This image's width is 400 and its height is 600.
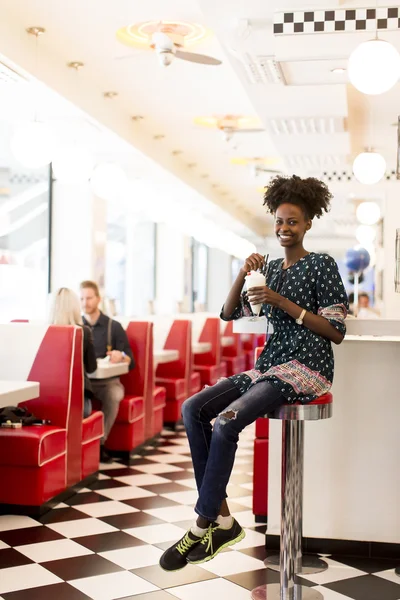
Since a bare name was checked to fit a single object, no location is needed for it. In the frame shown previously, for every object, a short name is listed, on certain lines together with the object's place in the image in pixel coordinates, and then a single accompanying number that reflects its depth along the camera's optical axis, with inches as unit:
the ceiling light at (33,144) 204.1
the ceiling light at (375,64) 131.3
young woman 109.5
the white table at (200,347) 350.9
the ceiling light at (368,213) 380.2
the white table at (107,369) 213.6
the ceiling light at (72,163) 239.6
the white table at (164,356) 277.7
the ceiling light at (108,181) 273.7
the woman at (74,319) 199.8
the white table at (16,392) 138.4
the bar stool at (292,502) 117.1
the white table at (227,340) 426.6
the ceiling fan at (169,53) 199.5
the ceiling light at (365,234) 450.9
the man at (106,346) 233.5
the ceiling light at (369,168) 271.6
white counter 146.3
